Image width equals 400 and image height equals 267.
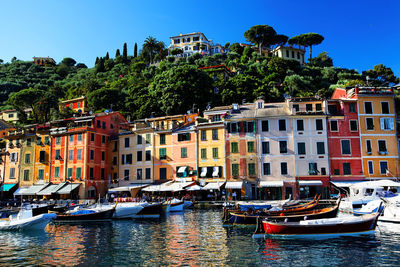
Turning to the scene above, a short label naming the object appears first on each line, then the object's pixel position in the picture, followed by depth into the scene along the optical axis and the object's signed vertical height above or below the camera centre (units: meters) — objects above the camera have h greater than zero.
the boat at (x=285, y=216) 23.62 -2.65
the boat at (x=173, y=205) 36.37 -2.69
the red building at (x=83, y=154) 49.88 +4.30
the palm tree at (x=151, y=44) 113.62 +44.94
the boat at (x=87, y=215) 32.47 -3.17
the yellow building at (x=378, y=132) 41.66 +5.39
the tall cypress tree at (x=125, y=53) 136.16 +51.68
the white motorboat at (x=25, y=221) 26.56 -2.92
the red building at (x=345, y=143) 42.00 +4.08
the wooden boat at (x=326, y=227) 20.97 -3.06
